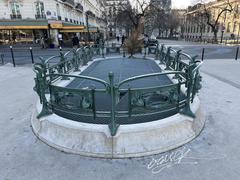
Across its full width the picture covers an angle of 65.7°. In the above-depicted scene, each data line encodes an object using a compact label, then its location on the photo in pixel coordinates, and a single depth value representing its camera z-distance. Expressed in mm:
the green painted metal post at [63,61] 6615
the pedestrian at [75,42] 24188
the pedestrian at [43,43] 25397
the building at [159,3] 25517
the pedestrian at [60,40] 25795
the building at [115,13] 26462
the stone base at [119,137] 3057
